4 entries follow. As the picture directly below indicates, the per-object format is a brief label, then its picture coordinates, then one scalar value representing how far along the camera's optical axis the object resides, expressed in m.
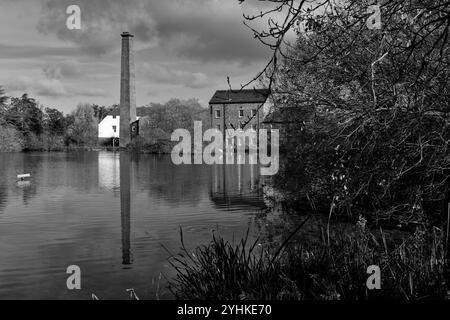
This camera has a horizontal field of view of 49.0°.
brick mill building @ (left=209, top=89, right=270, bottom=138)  70.62
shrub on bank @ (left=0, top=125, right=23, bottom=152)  73.88
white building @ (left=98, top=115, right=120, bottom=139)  88.56
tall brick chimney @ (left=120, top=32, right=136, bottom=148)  68.69
